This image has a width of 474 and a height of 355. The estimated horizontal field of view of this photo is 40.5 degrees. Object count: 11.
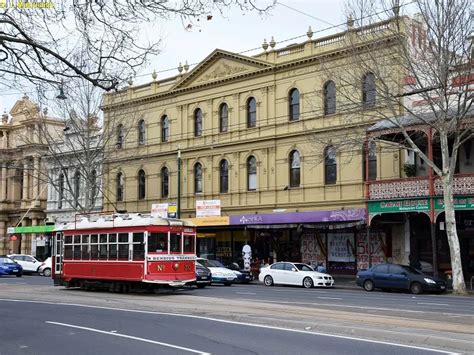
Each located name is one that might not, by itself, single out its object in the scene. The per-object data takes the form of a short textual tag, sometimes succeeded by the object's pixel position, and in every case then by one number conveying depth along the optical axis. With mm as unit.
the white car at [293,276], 30391
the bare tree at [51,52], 10520
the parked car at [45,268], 44156
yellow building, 35062
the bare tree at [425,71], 25422
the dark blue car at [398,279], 26931
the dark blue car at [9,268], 41781
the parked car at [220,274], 31434
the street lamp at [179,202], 39012
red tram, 23562
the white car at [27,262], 45281
